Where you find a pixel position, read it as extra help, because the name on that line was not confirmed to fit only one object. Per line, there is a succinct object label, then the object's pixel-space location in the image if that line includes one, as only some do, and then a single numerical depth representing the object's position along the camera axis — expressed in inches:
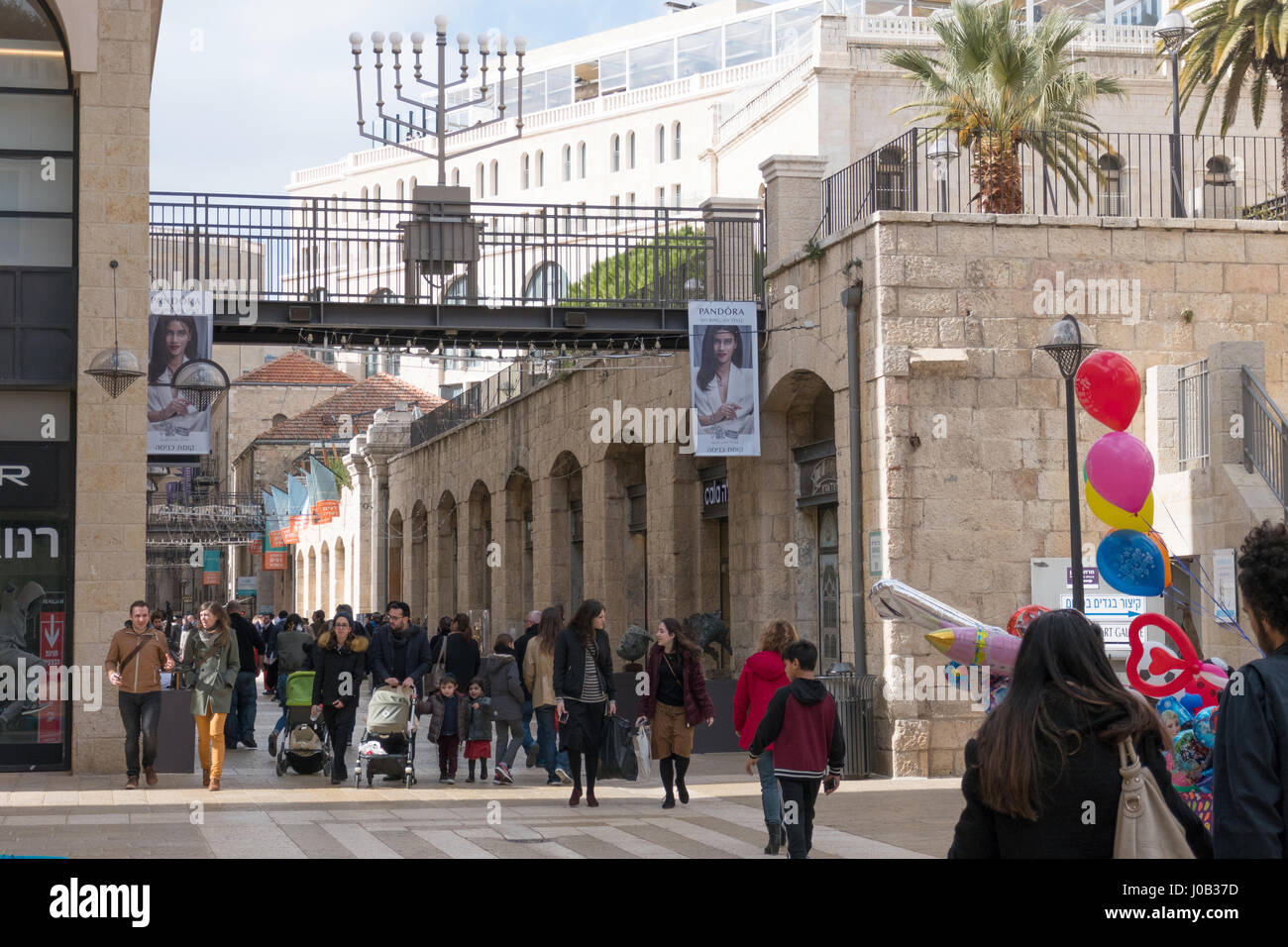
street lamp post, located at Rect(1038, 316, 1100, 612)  565.9
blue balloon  452.8
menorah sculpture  1208.0
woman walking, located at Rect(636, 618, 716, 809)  566.3
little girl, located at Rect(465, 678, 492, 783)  662.5
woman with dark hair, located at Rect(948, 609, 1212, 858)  167.5
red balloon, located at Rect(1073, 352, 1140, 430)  515.4
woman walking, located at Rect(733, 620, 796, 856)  464.1
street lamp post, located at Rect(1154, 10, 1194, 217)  869.2
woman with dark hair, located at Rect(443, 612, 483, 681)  687.1
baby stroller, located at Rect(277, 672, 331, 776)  674.8
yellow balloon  495.8
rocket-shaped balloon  423.5
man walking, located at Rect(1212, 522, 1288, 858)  164.2
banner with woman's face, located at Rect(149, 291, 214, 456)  767.1
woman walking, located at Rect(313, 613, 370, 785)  637.3
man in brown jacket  600.1
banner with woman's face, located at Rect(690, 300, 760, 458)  828.0
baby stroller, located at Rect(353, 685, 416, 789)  621.6
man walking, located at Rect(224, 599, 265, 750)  813.9
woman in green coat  595.2
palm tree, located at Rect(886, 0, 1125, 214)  821.2
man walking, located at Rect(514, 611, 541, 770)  703.7
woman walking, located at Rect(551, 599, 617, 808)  577.3
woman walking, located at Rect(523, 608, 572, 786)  633.0
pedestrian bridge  812.0
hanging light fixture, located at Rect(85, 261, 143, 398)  645.9
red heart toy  373.4
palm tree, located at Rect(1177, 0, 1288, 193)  872.9
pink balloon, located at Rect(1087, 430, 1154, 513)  488.4
